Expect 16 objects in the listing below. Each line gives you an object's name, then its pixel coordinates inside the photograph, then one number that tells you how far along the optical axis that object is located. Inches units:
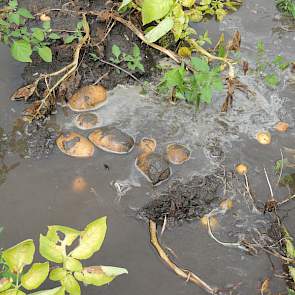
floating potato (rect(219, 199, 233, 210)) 98.4
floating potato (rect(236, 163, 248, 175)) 104.6
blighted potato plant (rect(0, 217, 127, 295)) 53.3
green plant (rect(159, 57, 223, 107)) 104.0
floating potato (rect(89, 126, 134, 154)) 105.4
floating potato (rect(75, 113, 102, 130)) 109.7
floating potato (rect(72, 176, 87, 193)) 99.4
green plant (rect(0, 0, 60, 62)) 106.8
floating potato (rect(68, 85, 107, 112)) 112.8
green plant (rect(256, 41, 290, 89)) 122.2
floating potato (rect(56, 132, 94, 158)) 104.3
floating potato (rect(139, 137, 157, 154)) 106.6
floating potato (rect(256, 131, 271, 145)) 110.6
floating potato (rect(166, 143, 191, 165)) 104.7
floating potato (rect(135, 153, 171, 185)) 100.6
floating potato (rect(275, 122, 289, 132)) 113.3
